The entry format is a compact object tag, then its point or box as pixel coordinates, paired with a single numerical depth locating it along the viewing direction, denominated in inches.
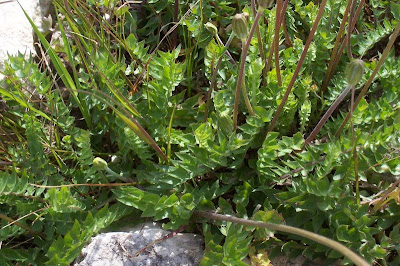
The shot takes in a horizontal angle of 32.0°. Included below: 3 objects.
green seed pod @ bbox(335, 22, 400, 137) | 19.1
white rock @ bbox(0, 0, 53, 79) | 25.7
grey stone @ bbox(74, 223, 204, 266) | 20.2
